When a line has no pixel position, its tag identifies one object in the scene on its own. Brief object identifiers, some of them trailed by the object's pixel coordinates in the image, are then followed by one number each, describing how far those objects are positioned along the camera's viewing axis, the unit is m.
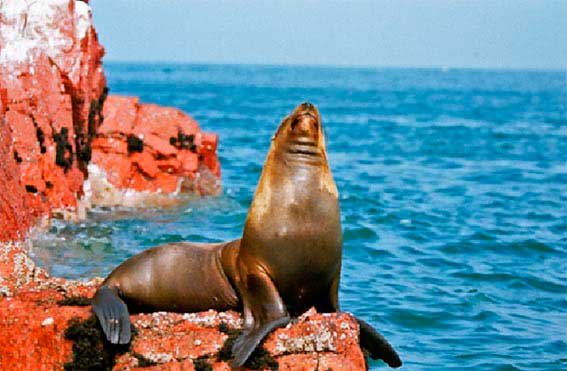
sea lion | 11.52
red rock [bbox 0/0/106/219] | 21.16
